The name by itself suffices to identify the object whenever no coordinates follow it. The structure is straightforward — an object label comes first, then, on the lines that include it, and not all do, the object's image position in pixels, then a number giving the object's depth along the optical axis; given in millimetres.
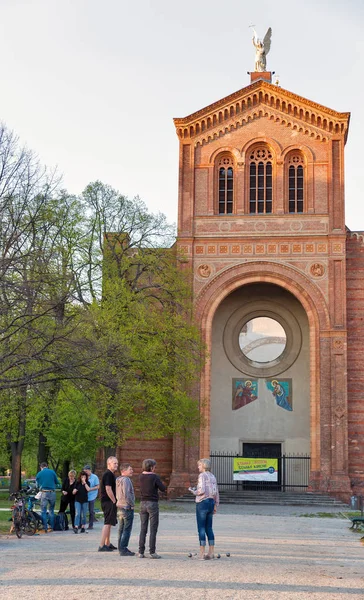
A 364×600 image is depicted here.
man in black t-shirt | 13586
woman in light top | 12914
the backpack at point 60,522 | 18484
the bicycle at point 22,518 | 16625
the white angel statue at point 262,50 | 41781
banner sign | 35156
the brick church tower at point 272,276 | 35062
